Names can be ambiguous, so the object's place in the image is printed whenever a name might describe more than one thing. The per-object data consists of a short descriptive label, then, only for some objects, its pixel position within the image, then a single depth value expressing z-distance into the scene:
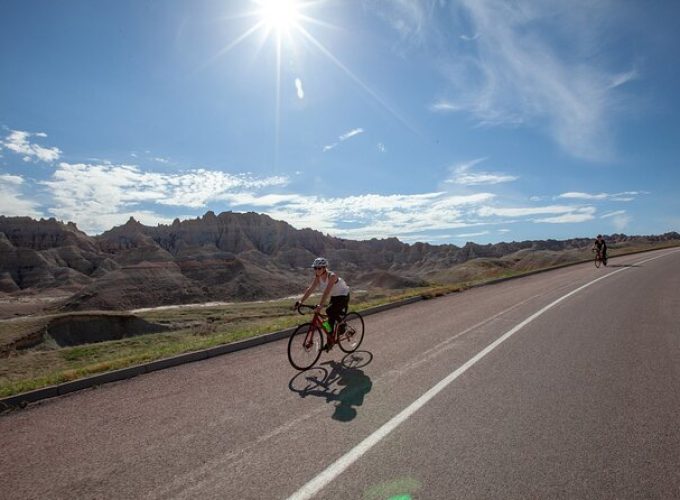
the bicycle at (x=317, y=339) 7.87
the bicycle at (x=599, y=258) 30.77
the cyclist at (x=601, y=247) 30.38
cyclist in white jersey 8.52
